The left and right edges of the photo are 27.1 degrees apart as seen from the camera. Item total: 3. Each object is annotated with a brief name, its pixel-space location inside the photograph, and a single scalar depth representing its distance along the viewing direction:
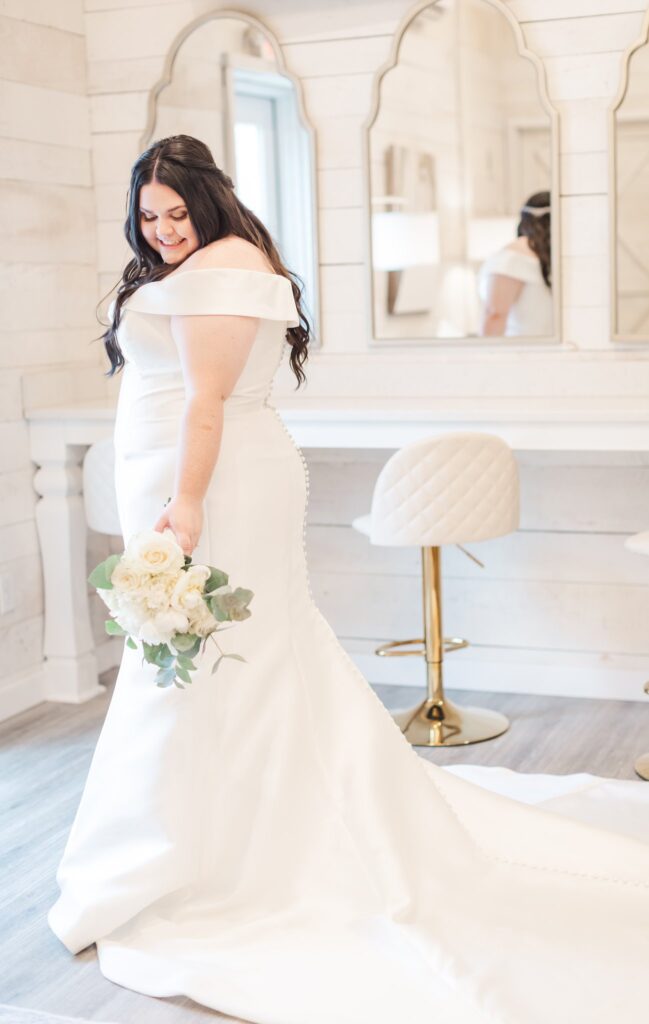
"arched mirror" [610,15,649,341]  4.01
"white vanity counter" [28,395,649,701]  3.79
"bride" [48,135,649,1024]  2.49
